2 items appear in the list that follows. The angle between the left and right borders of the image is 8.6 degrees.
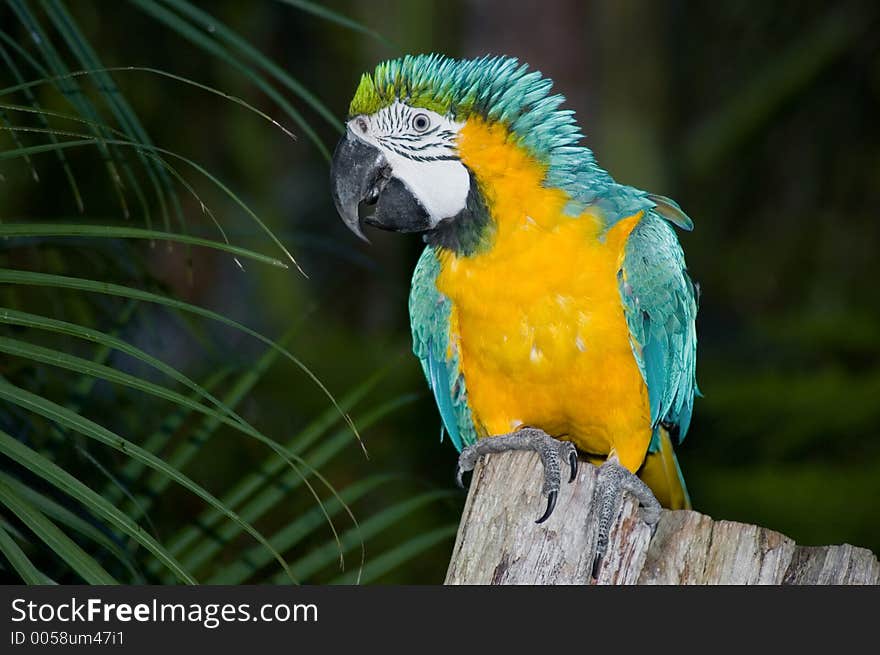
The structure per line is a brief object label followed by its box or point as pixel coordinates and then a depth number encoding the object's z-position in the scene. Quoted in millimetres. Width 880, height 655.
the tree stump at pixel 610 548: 3416
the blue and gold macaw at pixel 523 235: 3552
